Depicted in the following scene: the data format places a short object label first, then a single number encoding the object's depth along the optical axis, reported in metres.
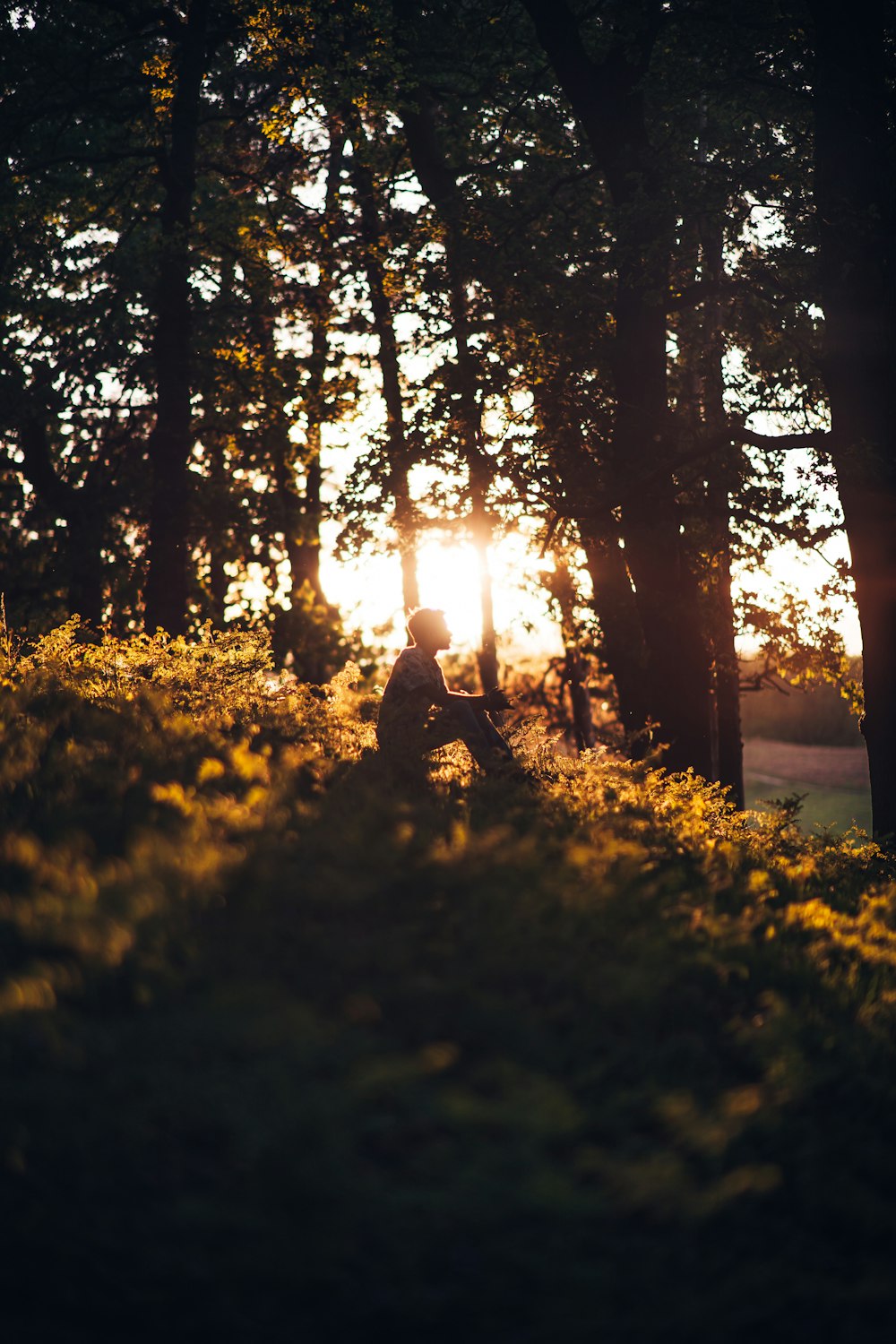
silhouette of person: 10.12
